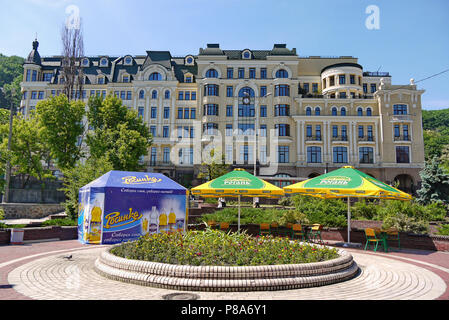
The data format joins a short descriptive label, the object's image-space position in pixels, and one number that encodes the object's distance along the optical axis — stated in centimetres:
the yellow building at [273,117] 4347
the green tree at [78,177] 2011
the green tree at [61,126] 3183
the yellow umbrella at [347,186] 1237
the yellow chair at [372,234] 1315
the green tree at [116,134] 3142
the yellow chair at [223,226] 1555
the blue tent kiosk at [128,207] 1267
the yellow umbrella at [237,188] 1413
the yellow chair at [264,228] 1580
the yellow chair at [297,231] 1501
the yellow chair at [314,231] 1467
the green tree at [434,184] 2477
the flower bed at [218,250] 766
